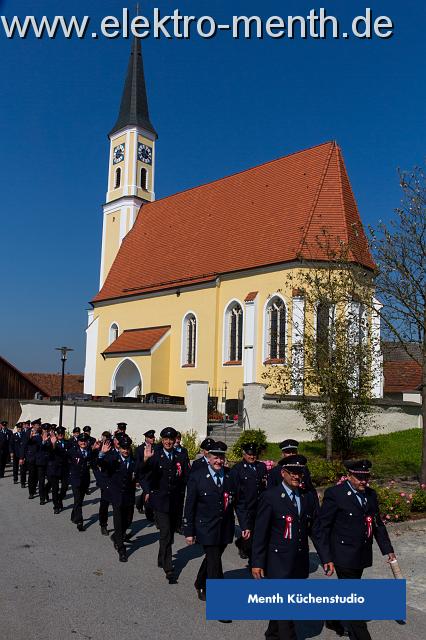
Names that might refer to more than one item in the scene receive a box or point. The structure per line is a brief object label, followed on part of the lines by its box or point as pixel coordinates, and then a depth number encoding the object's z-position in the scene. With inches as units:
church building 1118.4
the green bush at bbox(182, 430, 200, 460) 786.4
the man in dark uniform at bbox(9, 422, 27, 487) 657.6
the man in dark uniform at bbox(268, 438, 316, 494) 308.8
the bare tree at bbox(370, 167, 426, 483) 557.3
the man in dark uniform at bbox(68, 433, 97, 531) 457.1
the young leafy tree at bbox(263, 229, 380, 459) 700.7
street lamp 1050.7
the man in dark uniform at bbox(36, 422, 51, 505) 545.3
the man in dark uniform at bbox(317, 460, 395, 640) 223.8
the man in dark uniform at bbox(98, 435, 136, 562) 361.1
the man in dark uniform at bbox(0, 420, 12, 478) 731.7
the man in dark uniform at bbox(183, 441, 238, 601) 273.9
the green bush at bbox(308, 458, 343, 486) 538.6
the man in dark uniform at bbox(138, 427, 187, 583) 324.5
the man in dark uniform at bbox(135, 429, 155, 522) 375.6
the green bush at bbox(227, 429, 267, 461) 754.1
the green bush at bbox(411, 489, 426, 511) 448.5
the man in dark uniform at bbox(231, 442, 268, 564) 334.0
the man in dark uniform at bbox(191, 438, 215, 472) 295.8
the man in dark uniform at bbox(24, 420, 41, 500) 574.9
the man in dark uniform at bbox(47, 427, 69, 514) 512.0
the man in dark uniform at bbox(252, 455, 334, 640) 209.8
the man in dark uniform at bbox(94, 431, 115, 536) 384.8
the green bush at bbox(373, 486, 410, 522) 425.1
